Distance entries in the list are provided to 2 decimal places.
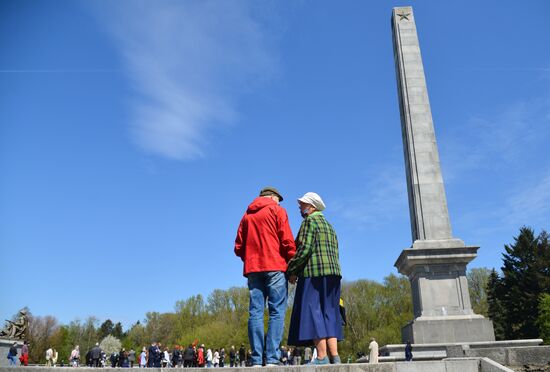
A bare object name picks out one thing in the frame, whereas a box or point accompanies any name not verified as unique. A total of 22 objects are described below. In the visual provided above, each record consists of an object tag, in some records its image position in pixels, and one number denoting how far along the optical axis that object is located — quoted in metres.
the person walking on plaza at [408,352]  10.38
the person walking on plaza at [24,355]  22.69
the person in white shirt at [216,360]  29.28
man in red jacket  4.93
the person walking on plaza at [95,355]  20.01
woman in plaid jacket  4.97
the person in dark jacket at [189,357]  22.08
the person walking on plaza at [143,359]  22.56
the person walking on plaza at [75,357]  24.77
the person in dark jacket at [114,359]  25.86
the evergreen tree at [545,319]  27.27
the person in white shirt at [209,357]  26.69
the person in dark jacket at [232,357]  25.50
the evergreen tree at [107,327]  114.13
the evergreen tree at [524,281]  33.62
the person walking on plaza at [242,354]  27.79
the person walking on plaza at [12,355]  20.78
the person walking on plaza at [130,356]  23.02
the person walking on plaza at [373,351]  8.86
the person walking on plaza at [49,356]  25.13
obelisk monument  11.48
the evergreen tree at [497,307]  34.47
